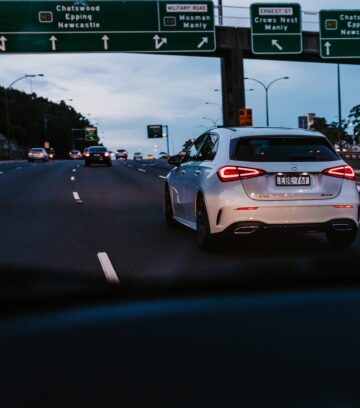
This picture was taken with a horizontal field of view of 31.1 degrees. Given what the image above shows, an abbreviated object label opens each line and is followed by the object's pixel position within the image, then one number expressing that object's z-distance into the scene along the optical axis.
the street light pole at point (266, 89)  58.05
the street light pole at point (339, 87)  57.30
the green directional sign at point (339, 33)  28.52
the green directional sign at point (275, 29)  28.20
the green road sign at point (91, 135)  135.12
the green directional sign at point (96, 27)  26.23
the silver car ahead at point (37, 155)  65.62
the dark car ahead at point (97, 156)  45.53
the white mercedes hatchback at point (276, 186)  7.44
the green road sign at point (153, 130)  108.38
